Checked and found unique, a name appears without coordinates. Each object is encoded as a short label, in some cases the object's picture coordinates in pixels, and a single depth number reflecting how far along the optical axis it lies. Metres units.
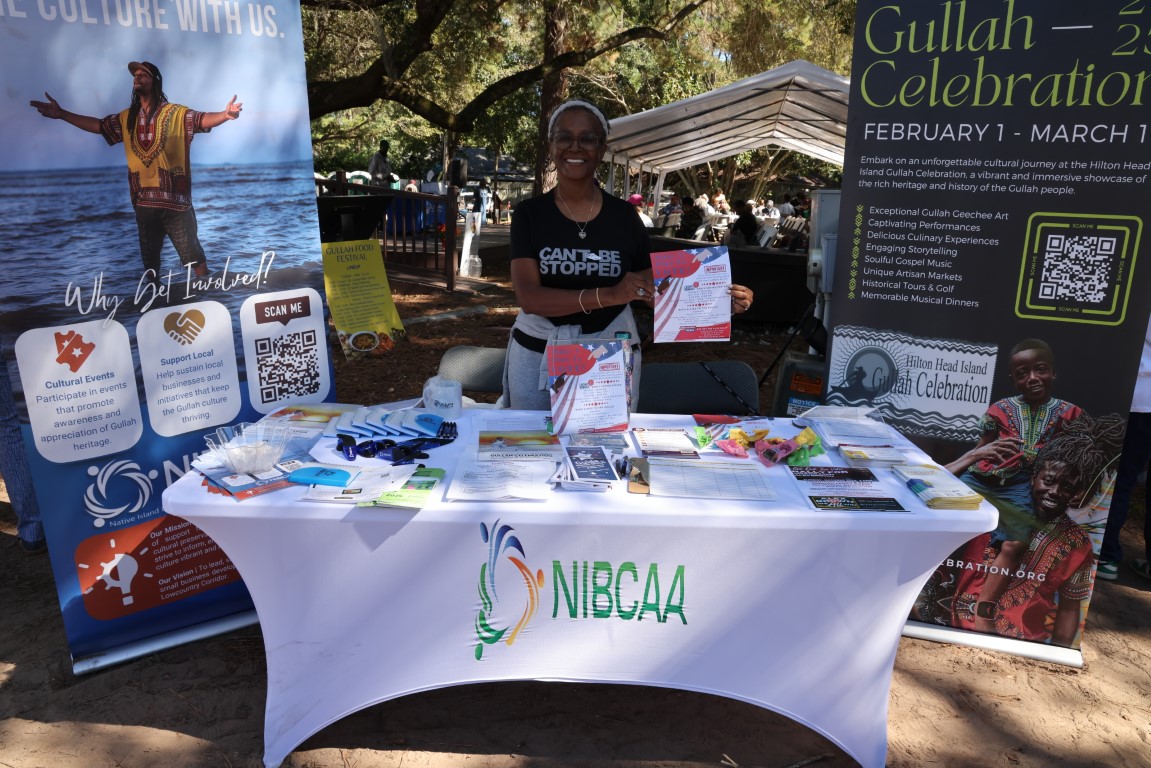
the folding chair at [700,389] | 3.20
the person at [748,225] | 11.11
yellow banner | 6.50
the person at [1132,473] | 2.90
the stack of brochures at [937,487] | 1.79
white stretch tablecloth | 1.77
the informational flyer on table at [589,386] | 2.12
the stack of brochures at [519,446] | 2.05
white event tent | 6.94
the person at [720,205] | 18.69
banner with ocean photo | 2.14
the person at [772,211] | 16.86
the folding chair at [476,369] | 3.32
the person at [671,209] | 17.92
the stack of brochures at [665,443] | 2.11
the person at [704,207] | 14.55
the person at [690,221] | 12.22
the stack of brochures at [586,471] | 1.88
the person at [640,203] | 12.46
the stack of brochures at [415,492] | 1.74
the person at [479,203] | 13.54
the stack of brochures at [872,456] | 2.07
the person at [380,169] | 15.68
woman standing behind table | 2.37
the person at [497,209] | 24.64
